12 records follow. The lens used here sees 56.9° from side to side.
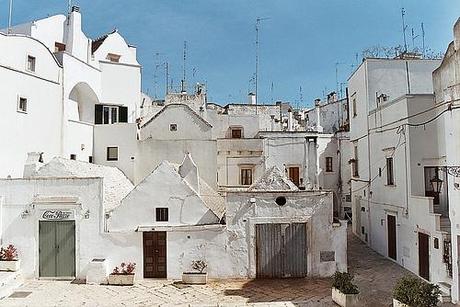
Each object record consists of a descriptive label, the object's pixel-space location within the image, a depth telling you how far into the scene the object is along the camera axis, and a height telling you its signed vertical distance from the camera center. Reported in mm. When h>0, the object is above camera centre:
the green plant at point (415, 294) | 11516 -3188
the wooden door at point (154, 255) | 18547 -3217
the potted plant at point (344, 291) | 13773 -3710
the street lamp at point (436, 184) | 17127 -235
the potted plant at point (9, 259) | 17844 -3247
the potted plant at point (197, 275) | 17844 -3963
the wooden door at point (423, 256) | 17500 -3257
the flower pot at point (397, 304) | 11898 -3565
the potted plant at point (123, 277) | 17562 -3944
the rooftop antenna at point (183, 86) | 38344 +8661
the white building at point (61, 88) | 21828 +5784
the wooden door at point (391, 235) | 21500 -2915
